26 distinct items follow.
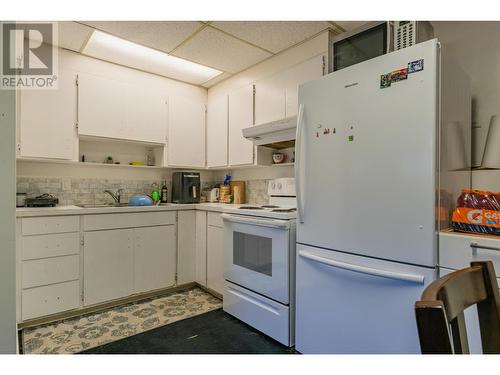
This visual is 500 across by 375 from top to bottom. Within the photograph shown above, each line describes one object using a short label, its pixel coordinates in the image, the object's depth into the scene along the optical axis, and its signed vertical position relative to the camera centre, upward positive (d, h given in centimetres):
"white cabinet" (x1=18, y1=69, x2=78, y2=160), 250 +58
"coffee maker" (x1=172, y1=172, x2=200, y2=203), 331 +1
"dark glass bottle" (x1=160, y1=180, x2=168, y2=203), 347 -7
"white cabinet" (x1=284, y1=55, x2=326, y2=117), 245 +96
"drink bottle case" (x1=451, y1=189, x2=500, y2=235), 134 -11
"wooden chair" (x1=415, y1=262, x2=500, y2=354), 49 -24
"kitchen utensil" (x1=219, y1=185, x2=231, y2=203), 347 -7
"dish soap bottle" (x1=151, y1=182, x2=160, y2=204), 335 -4
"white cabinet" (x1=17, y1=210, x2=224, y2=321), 233 -62
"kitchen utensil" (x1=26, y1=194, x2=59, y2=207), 248 -11
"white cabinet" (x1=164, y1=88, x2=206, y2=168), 336 +68
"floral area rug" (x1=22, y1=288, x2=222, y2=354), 209 -109
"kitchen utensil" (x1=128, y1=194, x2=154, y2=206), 301 -13
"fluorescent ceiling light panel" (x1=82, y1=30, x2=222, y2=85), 268 +129
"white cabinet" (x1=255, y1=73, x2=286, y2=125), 274 +85
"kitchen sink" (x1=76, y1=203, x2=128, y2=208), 297 -17
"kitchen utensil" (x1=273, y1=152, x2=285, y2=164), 296 +30
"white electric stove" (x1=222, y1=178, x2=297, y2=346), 204 -60
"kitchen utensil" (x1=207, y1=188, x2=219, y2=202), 361 -8
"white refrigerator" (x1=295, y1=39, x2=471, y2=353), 138 +0
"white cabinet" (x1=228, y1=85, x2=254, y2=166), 306 +69
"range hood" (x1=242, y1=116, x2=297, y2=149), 239 +48
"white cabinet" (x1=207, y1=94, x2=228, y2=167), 337 +66
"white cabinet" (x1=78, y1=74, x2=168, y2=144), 282 +79
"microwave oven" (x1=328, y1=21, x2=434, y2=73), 169 +92
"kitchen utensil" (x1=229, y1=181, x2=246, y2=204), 338 -4
